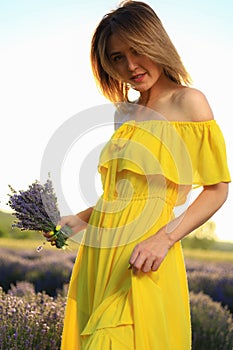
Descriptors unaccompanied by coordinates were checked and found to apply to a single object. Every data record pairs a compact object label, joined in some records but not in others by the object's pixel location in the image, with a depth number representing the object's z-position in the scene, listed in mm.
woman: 1982
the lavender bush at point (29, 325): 3707
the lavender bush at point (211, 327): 5141
